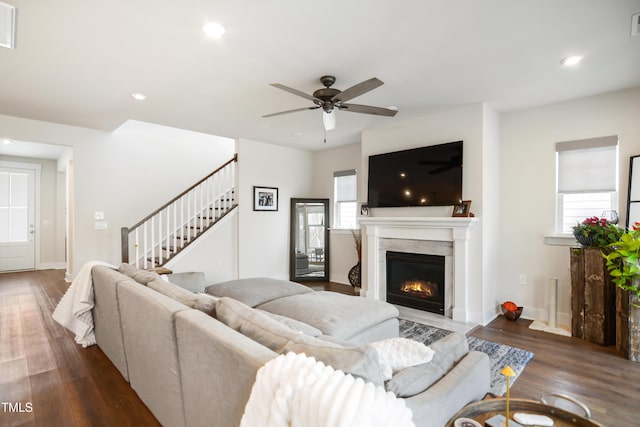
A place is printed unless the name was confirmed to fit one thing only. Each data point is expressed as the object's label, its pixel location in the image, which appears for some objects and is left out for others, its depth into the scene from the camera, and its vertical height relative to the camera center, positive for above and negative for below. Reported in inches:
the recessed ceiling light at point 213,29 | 91.8 +53.1
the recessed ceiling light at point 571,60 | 110.7 +53.5
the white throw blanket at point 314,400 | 31.9 -19.6
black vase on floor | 221.6 -43.2
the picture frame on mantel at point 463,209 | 155.7 +2.2
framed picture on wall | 234.7 +10.7
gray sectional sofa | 45.3 -25.4
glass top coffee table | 45.4 -29.1
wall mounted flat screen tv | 162.4 +19.8
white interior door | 273.0 -6.0
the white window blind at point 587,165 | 141.2 +22.3
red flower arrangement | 126.8 -7.3
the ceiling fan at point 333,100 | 109.6 +40.4
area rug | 99.9 -51.2
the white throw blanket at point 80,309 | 114.0 -35.1
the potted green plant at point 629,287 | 111.0 -25.4
